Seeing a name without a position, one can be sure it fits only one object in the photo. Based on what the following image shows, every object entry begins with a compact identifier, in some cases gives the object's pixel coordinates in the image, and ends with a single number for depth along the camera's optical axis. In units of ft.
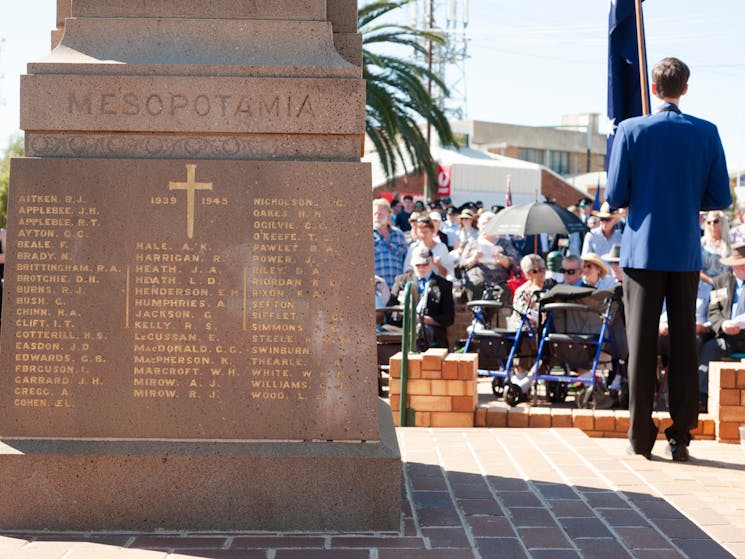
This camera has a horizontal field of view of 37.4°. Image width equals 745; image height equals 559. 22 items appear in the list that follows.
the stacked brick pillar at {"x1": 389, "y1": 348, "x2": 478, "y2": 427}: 24.72
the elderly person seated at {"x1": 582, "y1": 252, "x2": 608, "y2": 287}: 36.24
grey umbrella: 48.85
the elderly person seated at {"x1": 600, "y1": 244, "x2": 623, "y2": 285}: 35.86
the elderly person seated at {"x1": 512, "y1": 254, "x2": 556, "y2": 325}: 36.06
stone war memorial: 15.37
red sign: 110.22
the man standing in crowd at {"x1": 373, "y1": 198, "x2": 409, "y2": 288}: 42.68
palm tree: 68.44
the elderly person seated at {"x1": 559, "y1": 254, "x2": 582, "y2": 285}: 36.24
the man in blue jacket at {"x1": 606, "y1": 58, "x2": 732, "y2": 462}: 20.22
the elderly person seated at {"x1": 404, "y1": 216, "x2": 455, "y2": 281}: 40.29
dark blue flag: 24.31
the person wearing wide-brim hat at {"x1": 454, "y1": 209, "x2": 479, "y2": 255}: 56.85
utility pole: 182.29
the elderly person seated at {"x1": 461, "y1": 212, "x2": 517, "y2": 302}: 42.96
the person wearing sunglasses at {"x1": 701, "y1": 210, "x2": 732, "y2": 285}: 37.37
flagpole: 22.56
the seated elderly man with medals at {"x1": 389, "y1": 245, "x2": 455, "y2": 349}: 36.76
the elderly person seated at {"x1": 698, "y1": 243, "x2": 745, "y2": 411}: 30.78
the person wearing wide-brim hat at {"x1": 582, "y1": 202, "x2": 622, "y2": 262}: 44.91
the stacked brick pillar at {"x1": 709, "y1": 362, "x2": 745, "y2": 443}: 23.82
